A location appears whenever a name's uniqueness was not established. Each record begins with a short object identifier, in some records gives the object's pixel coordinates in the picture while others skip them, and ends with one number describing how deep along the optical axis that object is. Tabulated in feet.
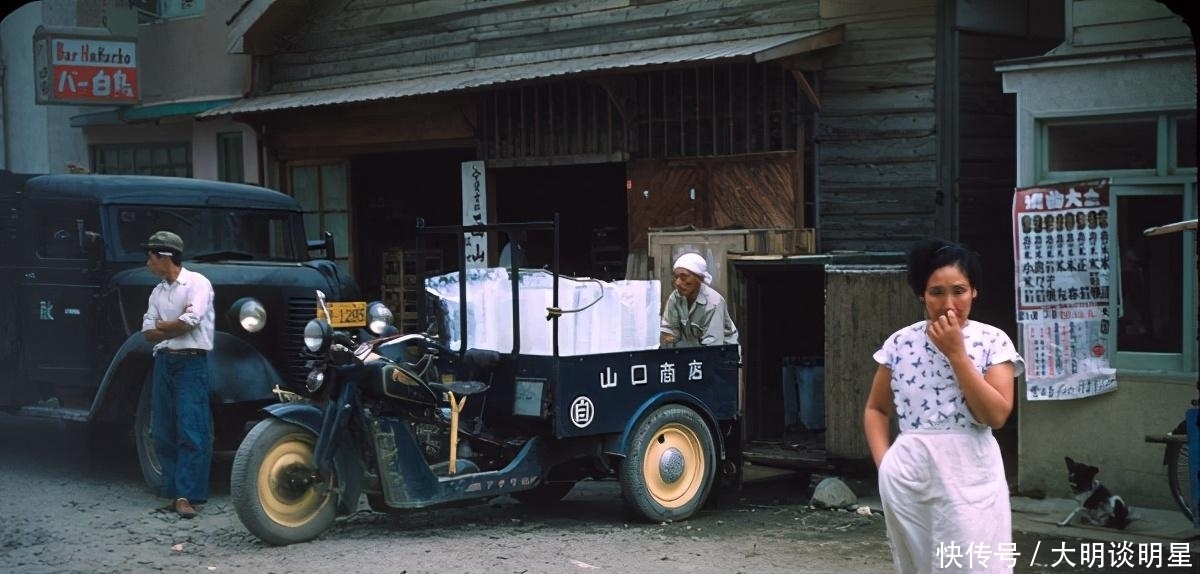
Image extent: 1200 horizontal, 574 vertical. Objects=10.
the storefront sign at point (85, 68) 56.39
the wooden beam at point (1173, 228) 25.08
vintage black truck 32.50
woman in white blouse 14.24
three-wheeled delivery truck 25.77
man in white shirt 28.96
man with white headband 31.45
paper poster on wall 30.04
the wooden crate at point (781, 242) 36.73
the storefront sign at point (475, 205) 48.26
